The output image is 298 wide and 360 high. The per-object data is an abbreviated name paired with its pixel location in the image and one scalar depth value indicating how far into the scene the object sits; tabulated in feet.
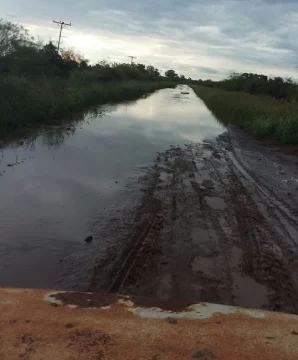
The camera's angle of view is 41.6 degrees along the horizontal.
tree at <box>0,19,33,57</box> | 86.43
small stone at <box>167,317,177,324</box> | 8.98
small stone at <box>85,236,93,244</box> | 17.40
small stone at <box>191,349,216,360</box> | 7.65
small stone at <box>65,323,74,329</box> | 8.54
